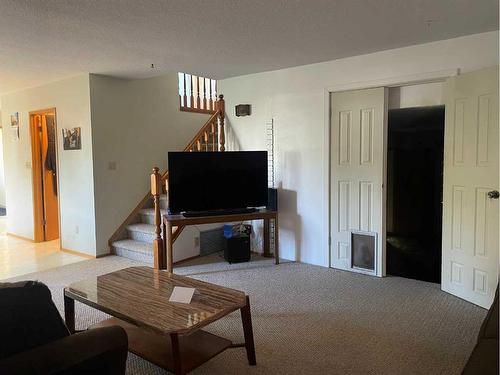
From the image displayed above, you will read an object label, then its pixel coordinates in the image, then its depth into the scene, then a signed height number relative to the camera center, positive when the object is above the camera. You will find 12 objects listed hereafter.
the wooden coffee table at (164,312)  2.12 -0.84
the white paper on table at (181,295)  2.41 -0.82
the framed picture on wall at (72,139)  5.01 +0.30
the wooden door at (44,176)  5.88 -0.20
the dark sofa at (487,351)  1.54 -0.80
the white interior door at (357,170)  4.07 -0.12
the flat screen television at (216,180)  4.29 -0.22
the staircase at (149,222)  4.74 -0.79
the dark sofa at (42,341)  1.35 -0.65
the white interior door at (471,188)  3.17 -0.25
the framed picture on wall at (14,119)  6.06 +0.67
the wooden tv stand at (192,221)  4.20 -0.64
